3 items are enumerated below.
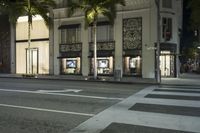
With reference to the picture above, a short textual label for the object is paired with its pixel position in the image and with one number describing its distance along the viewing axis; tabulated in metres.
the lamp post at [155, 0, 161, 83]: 12.94
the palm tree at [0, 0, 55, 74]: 16.29
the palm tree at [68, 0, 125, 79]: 14.63
